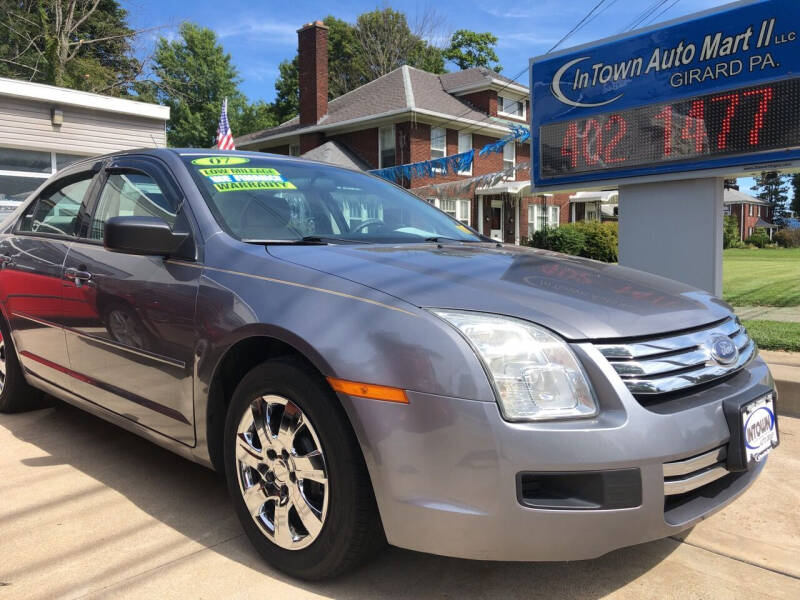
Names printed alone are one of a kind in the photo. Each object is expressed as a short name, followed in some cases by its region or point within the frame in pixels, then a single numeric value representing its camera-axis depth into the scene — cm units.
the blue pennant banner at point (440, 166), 1449
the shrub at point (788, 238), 4281
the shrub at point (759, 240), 4347
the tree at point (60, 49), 2519
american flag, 1494
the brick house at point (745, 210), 6366
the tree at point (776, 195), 8669
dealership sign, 554
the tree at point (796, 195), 7375
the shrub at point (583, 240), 1991
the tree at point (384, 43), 4197
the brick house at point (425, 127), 2398
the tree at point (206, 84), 4216
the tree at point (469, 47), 4422
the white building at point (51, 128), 1159
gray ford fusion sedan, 184
